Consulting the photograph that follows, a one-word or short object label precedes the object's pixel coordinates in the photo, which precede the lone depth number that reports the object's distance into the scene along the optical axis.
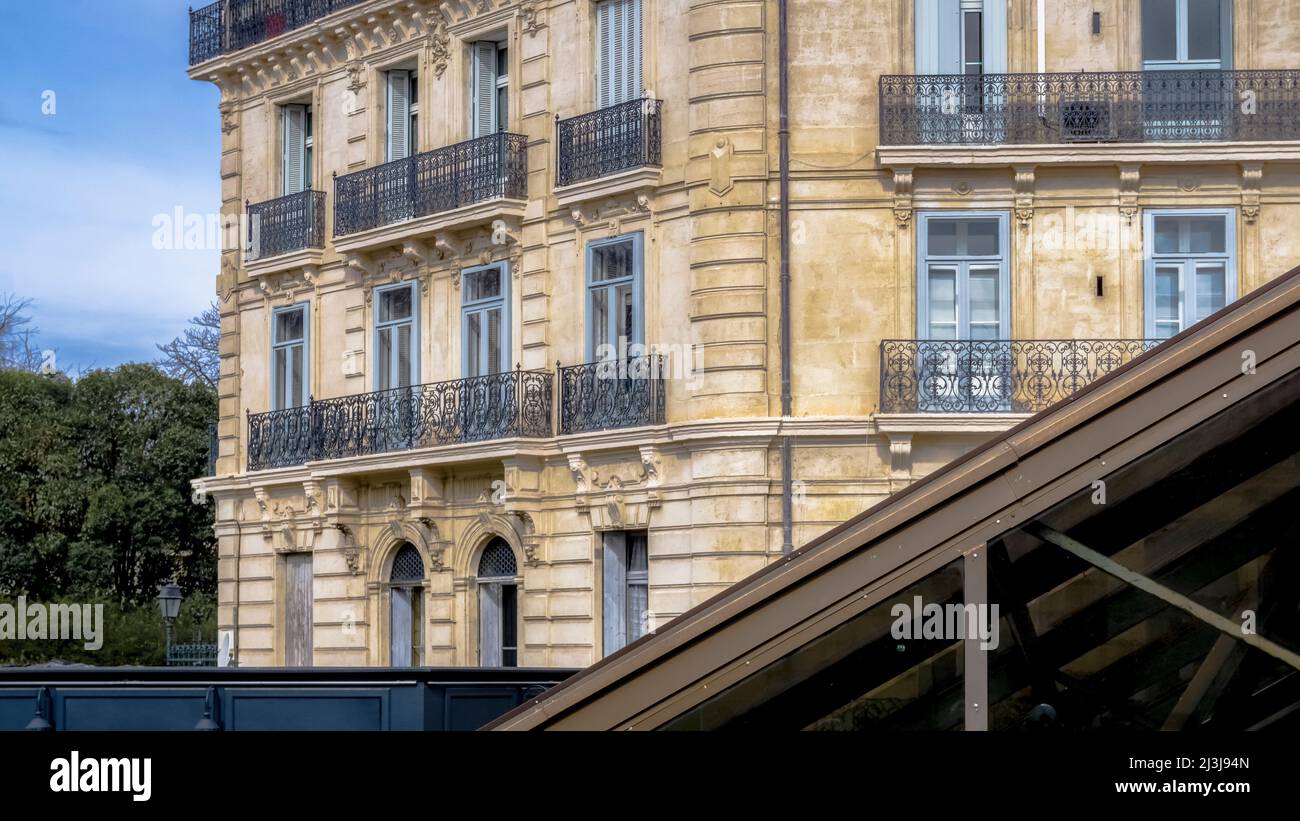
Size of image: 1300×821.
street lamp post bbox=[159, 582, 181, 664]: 33.41
